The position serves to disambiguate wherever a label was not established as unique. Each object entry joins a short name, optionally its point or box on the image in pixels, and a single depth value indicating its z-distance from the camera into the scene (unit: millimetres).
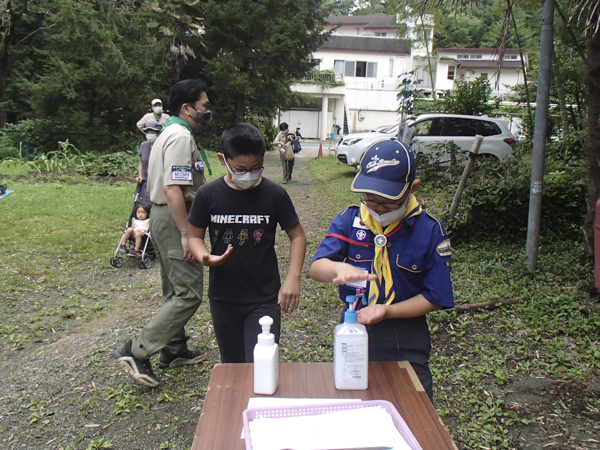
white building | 34281
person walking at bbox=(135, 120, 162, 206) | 6113
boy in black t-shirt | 2477
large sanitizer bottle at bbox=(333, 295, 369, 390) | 1590
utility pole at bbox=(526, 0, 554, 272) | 4672
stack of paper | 1371
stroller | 6082
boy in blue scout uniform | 1864
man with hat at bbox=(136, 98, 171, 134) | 5191
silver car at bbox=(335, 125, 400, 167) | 13375
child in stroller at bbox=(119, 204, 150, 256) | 6172
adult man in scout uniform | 3145
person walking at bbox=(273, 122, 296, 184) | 12703
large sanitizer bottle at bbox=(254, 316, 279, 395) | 1627
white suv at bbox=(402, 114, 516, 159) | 11570
